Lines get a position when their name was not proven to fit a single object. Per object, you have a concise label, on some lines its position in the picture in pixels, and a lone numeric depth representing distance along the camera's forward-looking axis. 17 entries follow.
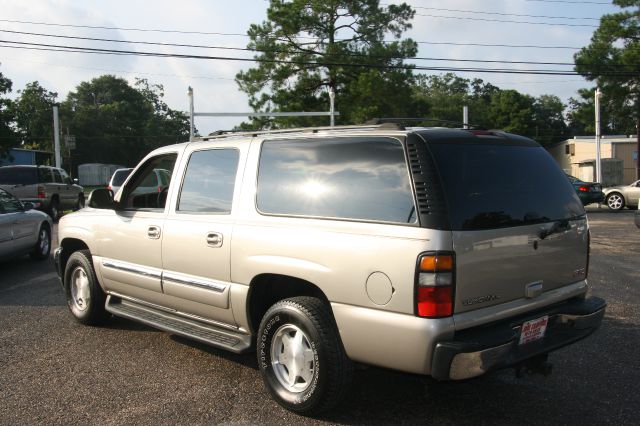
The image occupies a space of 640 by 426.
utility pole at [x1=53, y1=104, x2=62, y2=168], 36.34
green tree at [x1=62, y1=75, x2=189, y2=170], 76.44
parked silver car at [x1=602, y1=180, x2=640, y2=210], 22.41
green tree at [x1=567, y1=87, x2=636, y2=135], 33.75
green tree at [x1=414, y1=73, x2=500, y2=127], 81.44
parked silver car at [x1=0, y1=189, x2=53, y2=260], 9.13
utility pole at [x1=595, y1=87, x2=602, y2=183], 29.34
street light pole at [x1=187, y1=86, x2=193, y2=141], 33.03
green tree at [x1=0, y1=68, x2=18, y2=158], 39.16
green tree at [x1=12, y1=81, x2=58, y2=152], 72.69
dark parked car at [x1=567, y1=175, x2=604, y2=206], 21.91
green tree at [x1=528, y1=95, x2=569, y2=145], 75.62
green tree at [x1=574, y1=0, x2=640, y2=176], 32.16
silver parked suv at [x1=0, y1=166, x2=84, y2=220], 17.72
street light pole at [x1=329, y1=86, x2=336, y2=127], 32.74
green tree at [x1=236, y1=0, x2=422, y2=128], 35.16
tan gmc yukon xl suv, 3.22
